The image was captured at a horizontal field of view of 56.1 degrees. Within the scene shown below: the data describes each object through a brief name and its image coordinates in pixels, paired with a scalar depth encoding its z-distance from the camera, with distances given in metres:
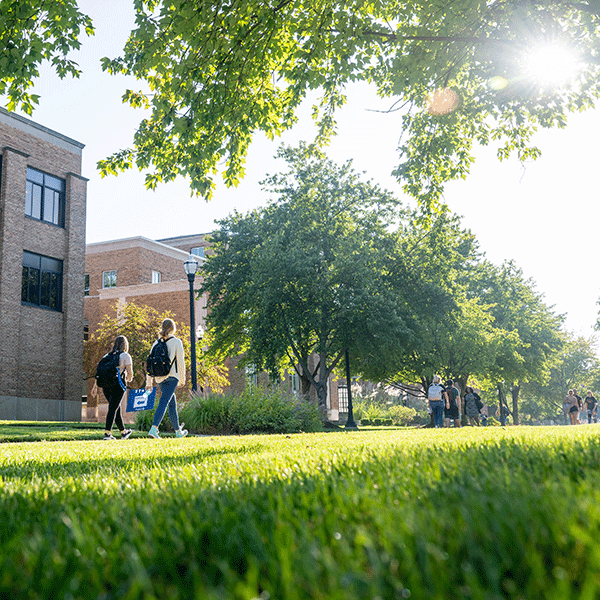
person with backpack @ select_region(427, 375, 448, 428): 21.72
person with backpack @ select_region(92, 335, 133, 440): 10.50
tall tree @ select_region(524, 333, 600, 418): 57.40
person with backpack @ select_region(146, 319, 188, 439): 10.30
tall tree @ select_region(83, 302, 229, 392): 29.60
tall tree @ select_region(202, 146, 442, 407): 24.23
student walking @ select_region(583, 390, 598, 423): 27.58
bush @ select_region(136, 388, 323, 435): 17.00
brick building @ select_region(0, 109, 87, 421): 26.45
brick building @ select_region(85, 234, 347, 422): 39.41
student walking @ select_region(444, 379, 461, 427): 23.16
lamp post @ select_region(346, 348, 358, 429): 24.39
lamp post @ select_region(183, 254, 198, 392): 18.94
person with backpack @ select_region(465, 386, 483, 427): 25.92
